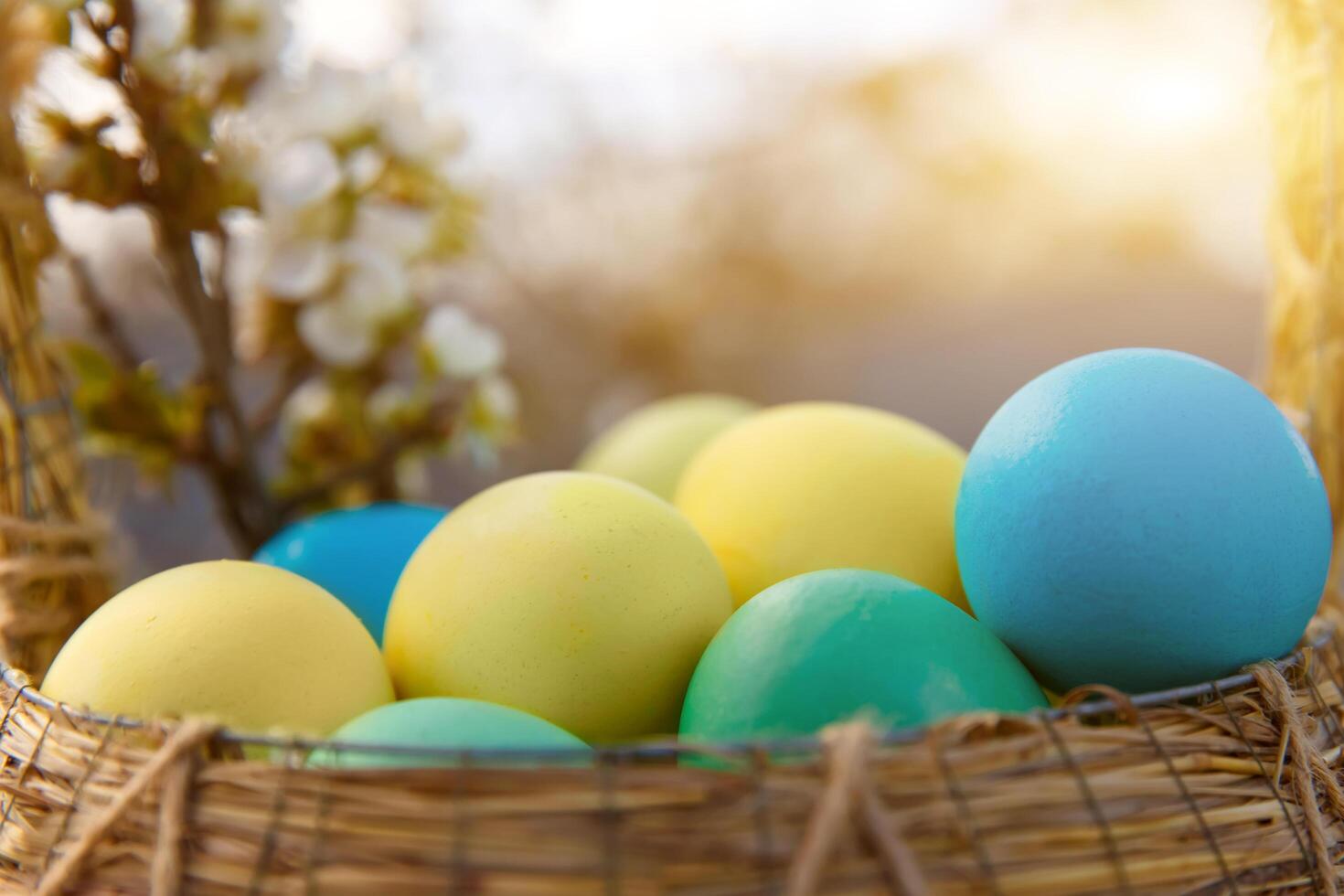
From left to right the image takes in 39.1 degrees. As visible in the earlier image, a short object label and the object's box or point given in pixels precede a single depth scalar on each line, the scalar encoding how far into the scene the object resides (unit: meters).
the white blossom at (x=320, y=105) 0.31
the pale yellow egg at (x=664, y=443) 0.33
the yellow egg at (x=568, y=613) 0.24
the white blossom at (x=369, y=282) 0.32
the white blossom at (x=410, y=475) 0.38
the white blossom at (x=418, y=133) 0.33
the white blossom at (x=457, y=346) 0.35
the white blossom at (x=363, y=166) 0.32
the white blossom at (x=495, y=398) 0.36
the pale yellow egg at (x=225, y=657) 0.23
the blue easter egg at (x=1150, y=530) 0.23
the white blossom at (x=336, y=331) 0.33
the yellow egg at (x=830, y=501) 0.27
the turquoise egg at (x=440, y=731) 0.21
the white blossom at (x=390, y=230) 0.33
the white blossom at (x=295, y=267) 0.32
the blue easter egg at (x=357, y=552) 0.28
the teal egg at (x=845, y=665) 0.22
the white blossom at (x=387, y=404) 0.36
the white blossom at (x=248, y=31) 0.31
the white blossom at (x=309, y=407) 0.38
